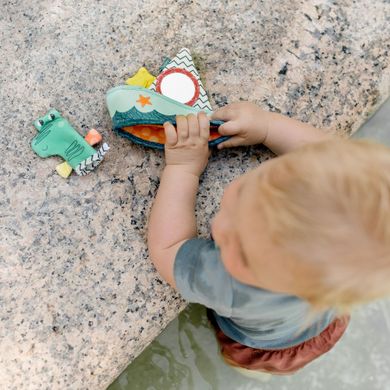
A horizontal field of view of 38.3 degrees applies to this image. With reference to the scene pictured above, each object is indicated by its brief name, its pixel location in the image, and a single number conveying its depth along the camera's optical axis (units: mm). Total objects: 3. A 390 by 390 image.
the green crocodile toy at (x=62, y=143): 1132
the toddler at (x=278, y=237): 728
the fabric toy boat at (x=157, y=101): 1125
